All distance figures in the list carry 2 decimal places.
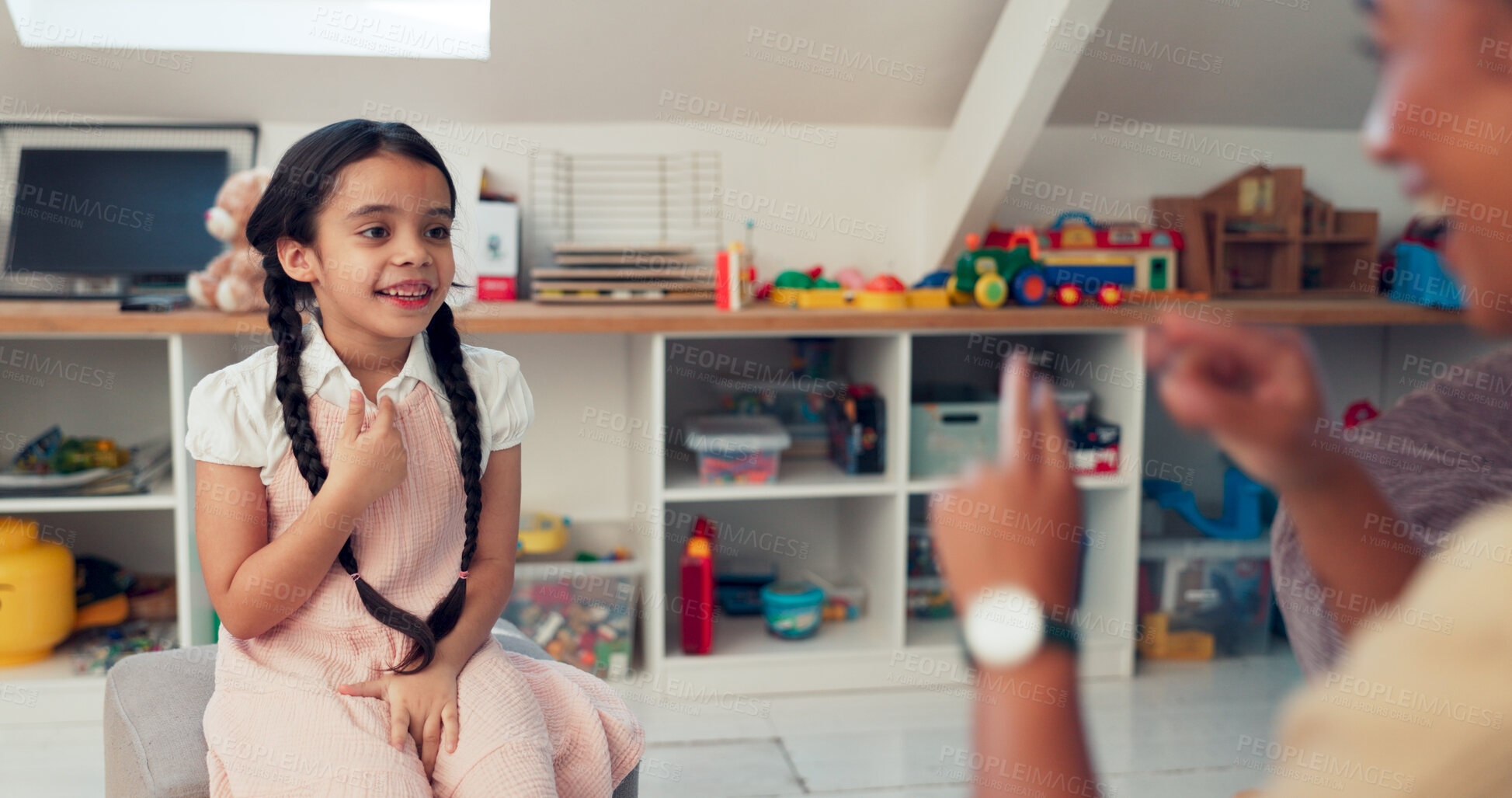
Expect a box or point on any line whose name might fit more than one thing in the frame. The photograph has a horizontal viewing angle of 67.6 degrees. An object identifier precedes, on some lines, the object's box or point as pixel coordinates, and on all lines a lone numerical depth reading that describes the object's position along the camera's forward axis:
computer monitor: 2.40
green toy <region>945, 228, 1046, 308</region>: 2.28
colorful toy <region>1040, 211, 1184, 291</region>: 2.52
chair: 1.13
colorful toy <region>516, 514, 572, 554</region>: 2.42
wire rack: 2.63
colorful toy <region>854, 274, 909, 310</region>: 2.28
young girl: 1.07
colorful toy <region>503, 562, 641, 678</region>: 2.35
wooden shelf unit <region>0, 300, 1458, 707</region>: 2.07
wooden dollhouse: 2.71
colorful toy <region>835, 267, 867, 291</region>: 2.57
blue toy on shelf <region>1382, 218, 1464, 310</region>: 2.35
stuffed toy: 2.08
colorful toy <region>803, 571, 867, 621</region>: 2.52
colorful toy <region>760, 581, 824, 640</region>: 2.39
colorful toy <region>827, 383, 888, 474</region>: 2.37
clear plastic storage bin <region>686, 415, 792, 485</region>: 2.33
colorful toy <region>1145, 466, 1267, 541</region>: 2.48
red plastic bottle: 2.29
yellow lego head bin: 2.09
